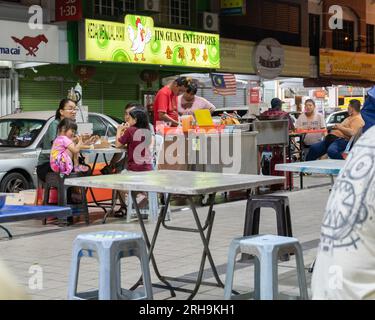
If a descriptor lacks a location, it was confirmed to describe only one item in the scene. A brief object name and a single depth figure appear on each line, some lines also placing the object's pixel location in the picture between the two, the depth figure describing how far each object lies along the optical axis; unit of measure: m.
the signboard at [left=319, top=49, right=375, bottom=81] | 26.52
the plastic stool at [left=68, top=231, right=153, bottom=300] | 4.38
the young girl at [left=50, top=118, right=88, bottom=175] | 9.05
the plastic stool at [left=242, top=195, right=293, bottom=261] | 6.19
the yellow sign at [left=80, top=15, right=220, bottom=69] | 16.77
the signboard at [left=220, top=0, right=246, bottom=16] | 21.47
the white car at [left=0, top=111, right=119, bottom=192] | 10.98
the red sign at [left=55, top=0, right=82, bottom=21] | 16.39
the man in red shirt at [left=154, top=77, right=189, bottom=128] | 11.23
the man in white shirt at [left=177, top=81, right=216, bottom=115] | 11.81
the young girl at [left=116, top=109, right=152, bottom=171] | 9.35
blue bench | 3.93
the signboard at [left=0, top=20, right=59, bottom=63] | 15.25
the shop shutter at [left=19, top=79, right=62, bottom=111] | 17.59
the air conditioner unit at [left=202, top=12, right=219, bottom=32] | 21.05
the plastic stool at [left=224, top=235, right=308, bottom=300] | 4.23
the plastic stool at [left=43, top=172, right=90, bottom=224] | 9.05
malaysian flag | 21.70
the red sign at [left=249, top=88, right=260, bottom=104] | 17.37
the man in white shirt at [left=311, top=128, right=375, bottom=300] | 2.18
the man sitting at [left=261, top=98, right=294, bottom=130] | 13.01
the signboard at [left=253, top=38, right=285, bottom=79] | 23.05
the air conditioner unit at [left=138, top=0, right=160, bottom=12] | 18.83
